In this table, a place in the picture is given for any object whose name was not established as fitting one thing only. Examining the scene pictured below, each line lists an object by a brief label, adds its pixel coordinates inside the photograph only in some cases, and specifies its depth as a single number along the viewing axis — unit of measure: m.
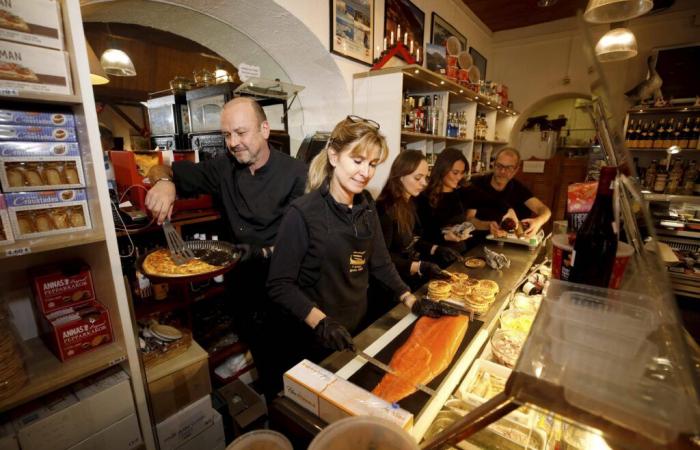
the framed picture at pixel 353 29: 3.09
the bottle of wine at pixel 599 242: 1.07
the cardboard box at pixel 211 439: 2.12
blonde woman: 1.51
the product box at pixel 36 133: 1.21
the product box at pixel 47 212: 1.24
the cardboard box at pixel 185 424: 1.97
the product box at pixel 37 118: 1.20
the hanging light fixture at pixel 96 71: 2.70
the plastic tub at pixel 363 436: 0.56
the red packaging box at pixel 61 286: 1.49
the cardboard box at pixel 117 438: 1.51
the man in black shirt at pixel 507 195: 3.61
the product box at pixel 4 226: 1.19
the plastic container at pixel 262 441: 0.67
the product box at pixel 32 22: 1.13
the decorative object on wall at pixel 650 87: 5.13
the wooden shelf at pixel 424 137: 3.51
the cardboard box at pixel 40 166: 1.22
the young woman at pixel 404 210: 2.45
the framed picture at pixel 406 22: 3.77
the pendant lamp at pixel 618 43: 3.52
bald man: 2.17
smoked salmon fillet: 0.97
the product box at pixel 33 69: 1.14
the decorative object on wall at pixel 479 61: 5.99
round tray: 1.53
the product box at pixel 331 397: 0.78
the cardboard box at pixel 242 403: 2.09
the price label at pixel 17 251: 1.16
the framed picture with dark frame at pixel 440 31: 4.64
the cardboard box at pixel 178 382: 1.94
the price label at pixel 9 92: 1.09
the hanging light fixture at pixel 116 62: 3.98
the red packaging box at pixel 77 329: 1.43
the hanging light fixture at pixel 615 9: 2.70
